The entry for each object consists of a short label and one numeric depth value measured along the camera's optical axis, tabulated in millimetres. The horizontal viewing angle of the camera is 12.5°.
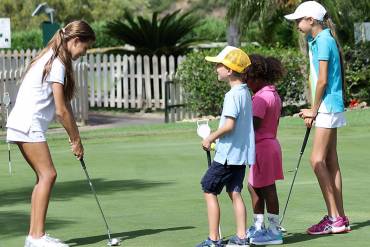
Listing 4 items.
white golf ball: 12603
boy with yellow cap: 12047
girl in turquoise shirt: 13160
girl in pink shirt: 12719
